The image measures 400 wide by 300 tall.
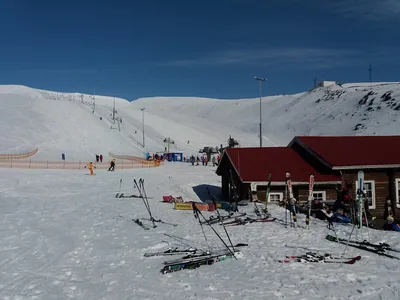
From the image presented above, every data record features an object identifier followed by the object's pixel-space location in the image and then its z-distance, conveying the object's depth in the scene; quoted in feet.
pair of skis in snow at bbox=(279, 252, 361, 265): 37.19
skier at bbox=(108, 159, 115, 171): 136.89
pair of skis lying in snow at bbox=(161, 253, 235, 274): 36.60
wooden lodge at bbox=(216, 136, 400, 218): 73.56
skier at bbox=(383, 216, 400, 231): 52.60
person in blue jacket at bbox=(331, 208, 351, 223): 56.54
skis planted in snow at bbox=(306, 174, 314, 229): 51.32
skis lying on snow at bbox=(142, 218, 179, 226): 57.09
